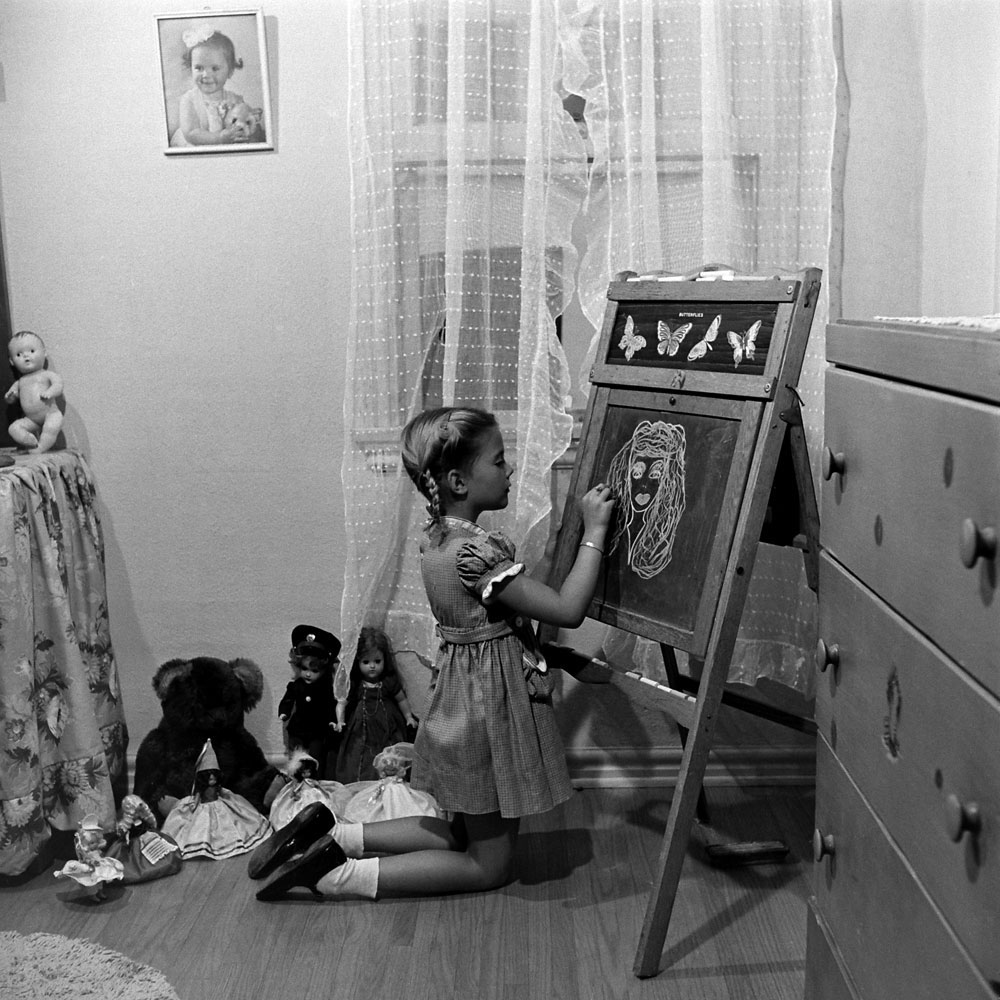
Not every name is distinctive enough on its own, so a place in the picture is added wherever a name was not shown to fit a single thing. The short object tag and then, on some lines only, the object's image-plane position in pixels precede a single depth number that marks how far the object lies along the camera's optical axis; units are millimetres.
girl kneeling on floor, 2039
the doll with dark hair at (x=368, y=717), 2477
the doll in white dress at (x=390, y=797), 2326
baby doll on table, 2420
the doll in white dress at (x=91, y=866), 2113
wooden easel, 1793
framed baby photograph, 2334
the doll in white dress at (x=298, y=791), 2367
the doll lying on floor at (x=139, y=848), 2213
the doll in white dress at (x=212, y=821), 2311
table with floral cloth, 2156
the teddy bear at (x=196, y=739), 2449
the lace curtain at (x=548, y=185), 2182
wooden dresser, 982
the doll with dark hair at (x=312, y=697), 2494
